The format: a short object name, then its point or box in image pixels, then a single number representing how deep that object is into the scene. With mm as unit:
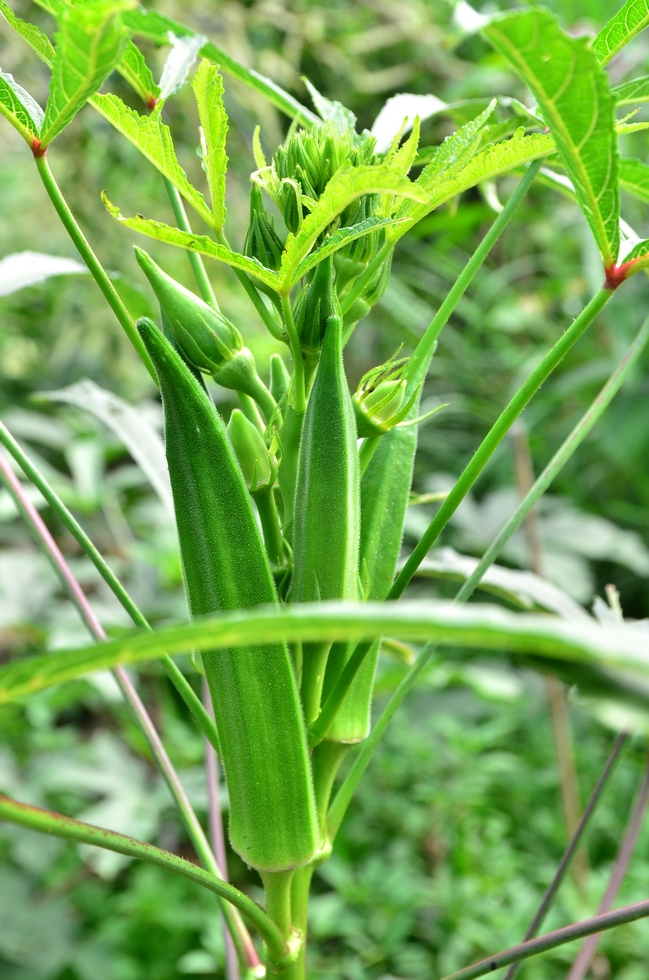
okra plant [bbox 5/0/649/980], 616
